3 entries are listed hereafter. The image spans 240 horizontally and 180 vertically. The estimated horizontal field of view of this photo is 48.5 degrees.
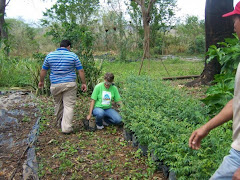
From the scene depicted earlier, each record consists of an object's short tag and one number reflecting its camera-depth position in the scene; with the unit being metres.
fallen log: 9.58
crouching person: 5.07
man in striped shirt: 4.92
